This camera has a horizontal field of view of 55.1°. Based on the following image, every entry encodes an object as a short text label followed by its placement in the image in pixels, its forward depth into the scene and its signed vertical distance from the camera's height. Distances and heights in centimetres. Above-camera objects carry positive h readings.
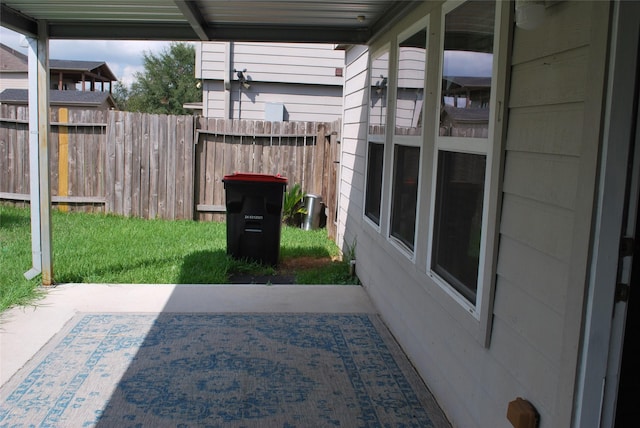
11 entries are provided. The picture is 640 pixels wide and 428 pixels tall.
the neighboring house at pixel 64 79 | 2117 +217
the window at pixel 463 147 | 286 +0
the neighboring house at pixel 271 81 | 1237 +114
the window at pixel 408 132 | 406 +8
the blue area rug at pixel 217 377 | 331 -150
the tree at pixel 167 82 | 3700 +306
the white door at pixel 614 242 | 183 -27
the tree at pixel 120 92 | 4262 +267
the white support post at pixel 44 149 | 557 -20
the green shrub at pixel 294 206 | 962 -107
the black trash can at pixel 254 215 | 690 -88
